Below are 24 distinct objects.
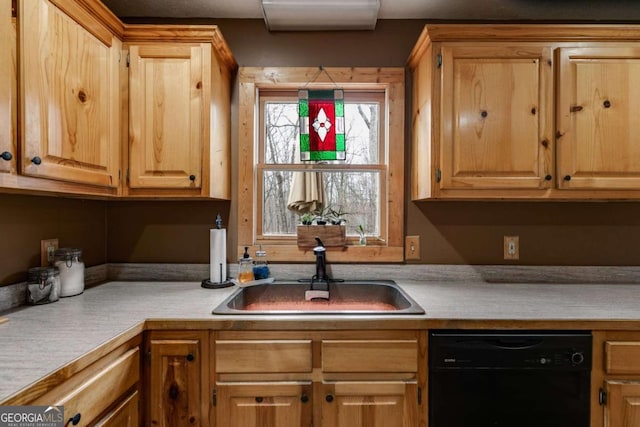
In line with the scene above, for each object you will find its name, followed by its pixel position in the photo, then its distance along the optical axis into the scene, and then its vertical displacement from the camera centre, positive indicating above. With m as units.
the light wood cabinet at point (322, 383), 1.37 -0.65
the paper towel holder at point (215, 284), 1.84 -0.38
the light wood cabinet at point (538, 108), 1.69 +0.49
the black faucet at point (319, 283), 1.97 -0.39
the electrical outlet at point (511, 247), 2.07 -0.20
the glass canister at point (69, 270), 1.64 -0.27
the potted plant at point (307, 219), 2.11 -0.04
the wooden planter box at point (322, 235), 2.06 -0.13
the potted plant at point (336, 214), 2.17 -0.01
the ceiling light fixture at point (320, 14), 1.86 +1.06
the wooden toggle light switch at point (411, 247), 2.08 -0.20
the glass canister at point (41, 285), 1.51 -0.31
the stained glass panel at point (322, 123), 2.07 +0.51
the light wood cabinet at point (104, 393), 0.96 -0.54
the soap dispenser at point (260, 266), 1.99 -0.31
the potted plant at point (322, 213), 2.16 -0.01
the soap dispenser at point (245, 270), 1.94 -0.32
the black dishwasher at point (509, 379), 1.36 -0.63
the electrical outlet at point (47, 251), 1.63 -0.18
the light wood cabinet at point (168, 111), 1.71 +0.48
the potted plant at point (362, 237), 2.11 -0.15
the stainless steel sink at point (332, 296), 1.93 -0.46
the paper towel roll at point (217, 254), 1.86 -0.22
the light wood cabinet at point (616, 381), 1.36 -0.64
